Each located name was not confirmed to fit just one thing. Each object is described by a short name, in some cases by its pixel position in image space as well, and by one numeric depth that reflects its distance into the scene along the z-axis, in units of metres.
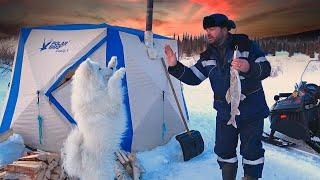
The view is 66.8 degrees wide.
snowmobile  3.64
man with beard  2.27
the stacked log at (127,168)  2.89
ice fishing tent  3.51
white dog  2.31
